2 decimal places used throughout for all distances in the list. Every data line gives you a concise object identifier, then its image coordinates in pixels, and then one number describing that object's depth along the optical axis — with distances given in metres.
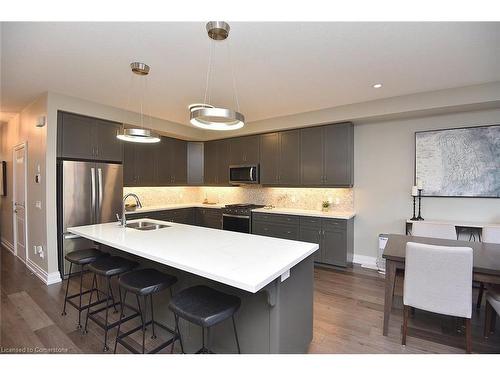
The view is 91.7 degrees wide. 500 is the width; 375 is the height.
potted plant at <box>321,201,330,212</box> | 4.40
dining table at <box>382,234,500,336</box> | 1.84
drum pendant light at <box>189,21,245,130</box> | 1.68
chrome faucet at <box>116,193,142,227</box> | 2.71
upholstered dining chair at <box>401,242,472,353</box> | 1.81
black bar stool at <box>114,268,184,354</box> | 1.71
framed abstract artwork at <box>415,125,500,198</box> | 3.20
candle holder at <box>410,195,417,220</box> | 3.60
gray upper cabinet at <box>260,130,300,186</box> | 4.51
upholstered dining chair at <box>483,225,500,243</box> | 2.56
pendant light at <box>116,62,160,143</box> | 2.43
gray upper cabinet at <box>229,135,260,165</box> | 5.00
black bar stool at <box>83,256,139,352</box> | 2.07
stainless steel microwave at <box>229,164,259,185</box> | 4.94
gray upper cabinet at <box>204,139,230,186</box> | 5.48
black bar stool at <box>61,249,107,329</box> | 2.41
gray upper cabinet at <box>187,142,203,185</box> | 5.80
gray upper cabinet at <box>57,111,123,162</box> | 3.47
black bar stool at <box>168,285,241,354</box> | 1.35
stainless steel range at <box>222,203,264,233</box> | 4.69
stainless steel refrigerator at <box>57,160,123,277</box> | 3.44
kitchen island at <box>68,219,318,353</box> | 1.43
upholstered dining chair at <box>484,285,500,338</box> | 1.89
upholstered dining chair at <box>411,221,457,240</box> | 2.76
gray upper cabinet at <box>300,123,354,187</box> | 4.01
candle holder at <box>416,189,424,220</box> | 3.60
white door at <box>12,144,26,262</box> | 4.05
